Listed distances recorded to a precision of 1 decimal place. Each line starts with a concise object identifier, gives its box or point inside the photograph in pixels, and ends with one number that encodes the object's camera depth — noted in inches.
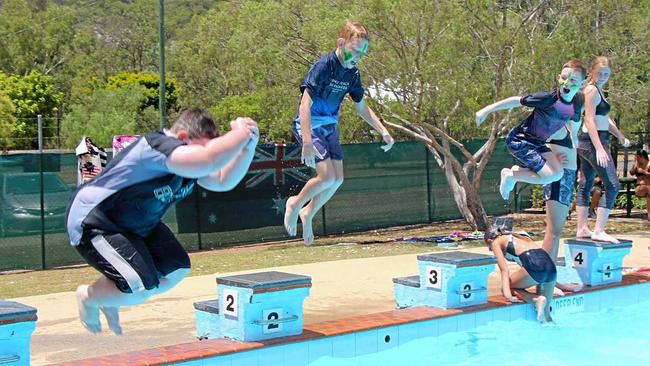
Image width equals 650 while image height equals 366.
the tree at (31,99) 1791.3
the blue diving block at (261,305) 264.8
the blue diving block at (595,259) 374.0
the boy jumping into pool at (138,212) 172.1
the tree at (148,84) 2117.4
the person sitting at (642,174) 658.5
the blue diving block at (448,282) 321.4
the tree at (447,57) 567.8
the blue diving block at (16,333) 212.2
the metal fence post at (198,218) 579.2
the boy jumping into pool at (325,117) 264.5
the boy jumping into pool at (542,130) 315.3
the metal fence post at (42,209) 499.8
